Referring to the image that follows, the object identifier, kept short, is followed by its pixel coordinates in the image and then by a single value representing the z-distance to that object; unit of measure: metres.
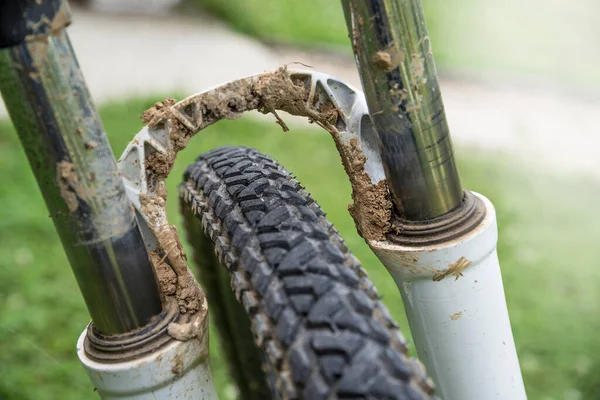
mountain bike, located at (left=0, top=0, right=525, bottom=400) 0.57
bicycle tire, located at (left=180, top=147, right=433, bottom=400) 0.56
